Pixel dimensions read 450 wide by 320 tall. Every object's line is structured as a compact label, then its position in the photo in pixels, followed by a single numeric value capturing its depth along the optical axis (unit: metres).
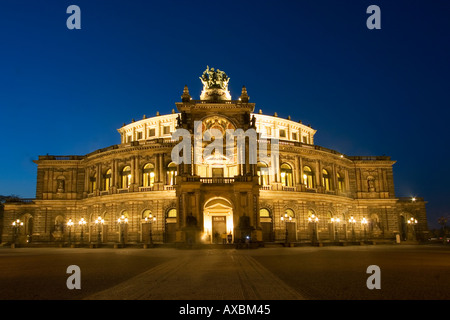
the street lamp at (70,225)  58.15
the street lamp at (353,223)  59.58
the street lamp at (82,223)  58.41
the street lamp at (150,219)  54.12
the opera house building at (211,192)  46.53
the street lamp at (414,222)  69.56
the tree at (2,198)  94.44
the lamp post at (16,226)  63.12
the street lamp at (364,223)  62.76
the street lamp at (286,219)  54.69
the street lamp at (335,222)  58.39
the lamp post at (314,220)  55.82
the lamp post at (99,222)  56.38
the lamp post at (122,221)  55.22
